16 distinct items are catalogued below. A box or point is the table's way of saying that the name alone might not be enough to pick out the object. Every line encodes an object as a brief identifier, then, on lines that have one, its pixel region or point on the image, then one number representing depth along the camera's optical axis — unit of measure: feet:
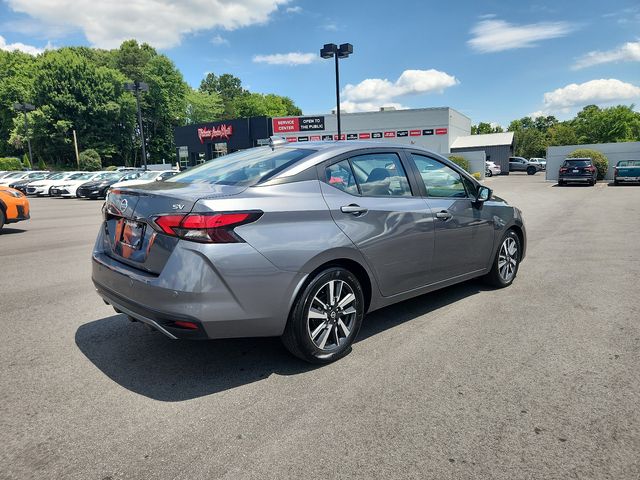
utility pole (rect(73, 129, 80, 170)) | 172.16
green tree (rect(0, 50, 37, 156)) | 201.36
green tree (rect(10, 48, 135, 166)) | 176.55
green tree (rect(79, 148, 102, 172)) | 172.45
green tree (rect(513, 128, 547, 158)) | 268.00
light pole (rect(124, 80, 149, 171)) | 94.76
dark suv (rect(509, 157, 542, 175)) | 154.45
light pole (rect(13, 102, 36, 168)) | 144.77
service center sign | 162.30
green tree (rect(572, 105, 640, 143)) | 262.88
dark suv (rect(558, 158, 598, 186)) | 83.76
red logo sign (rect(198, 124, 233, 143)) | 159.33
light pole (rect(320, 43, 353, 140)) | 65.92
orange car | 35.65
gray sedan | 9.77
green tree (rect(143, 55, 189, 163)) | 214.69
